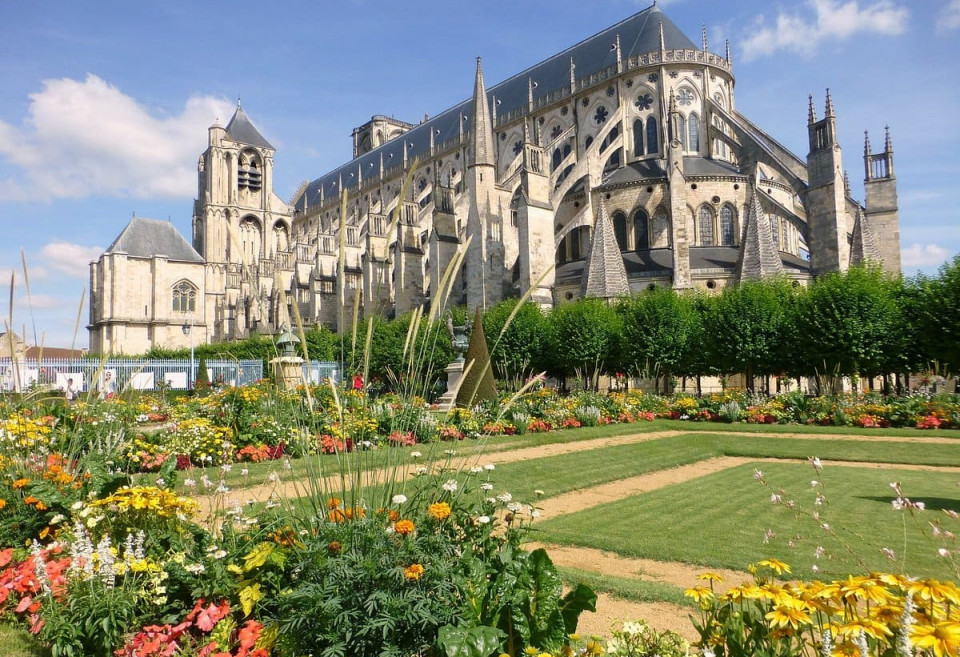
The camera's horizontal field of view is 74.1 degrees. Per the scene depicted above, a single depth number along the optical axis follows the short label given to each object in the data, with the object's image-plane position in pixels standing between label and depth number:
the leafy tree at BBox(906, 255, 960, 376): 17.20
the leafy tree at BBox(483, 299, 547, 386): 24.70
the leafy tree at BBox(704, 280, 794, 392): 20.52
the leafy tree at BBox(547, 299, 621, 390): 23.02
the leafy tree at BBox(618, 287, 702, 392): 22.05
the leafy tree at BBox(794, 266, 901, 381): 18.58
